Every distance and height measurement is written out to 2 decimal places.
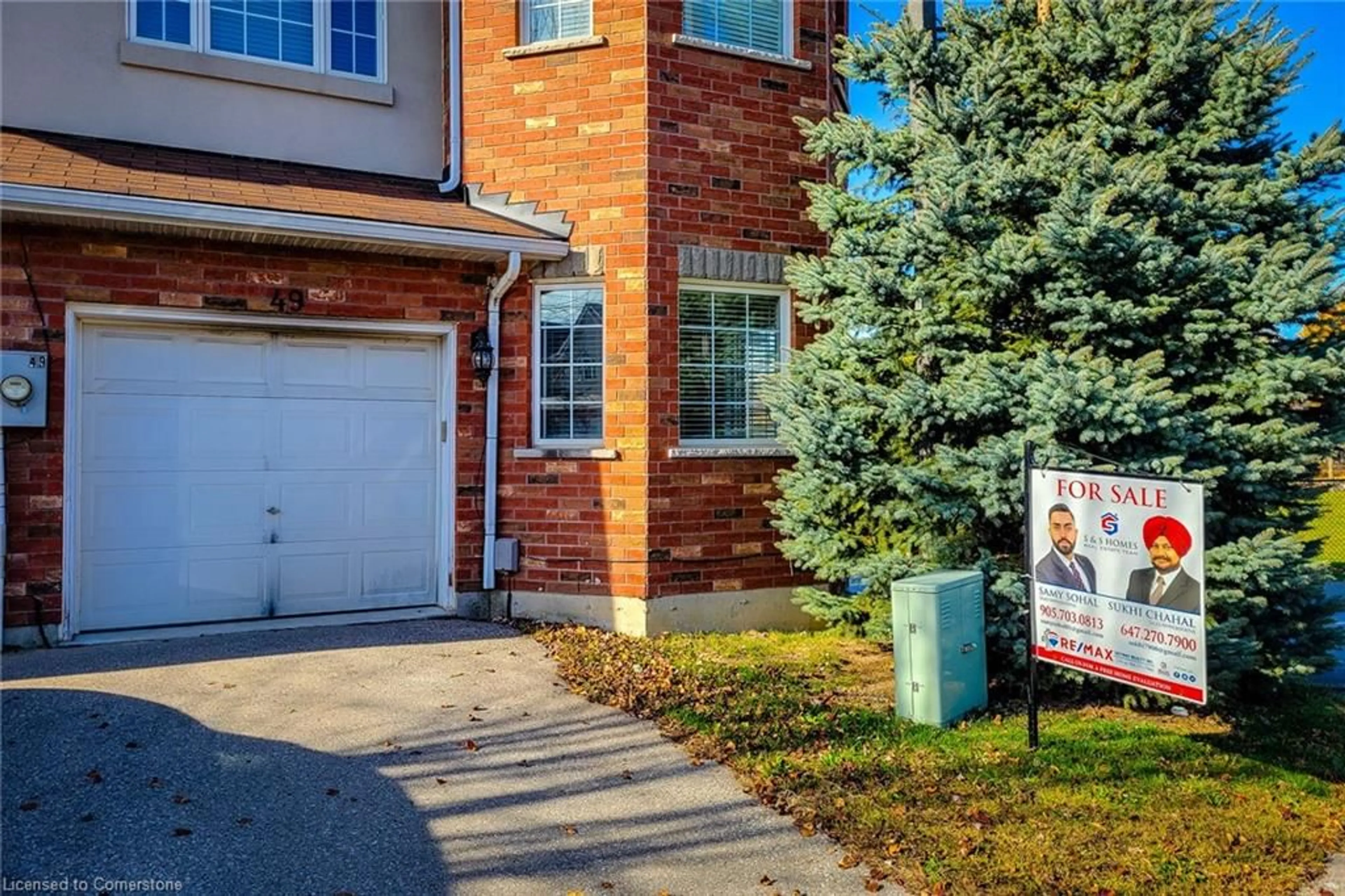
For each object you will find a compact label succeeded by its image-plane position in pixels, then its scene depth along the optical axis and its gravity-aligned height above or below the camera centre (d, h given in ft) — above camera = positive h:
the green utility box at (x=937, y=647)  18.51 -3.71
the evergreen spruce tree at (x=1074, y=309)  19.65 +3.27
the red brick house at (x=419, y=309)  24.31 +4.23
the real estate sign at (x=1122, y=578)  15.06 -2.01
